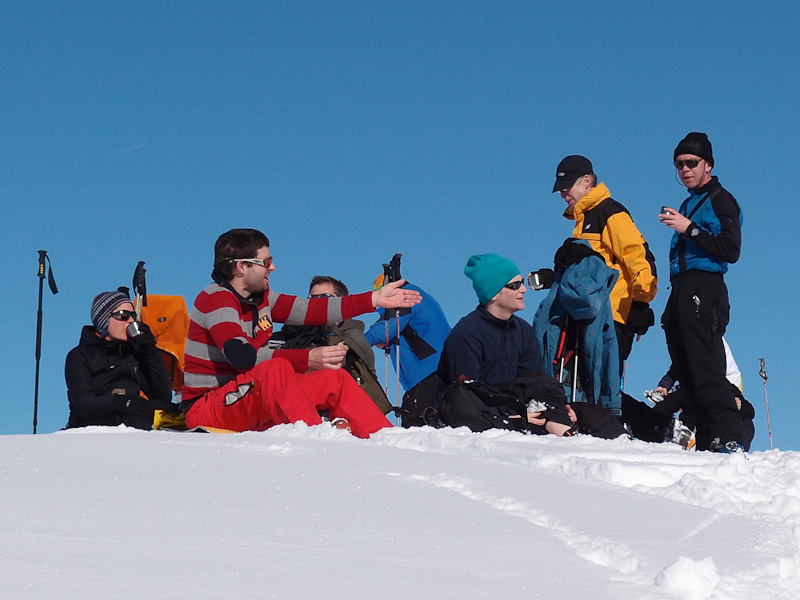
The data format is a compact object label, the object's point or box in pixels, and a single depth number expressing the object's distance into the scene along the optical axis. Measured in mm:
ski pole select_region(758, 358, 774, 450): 11659
